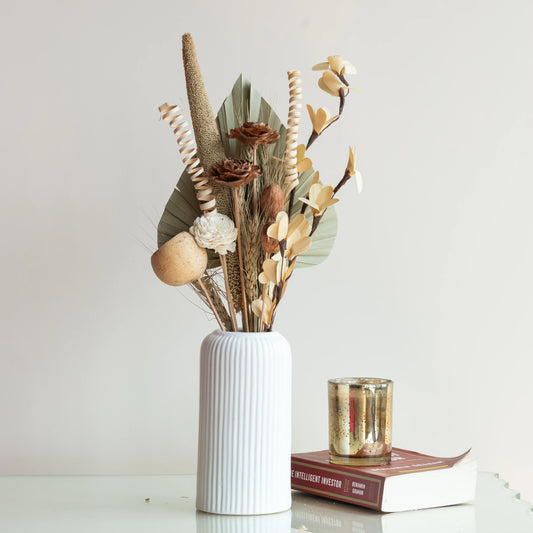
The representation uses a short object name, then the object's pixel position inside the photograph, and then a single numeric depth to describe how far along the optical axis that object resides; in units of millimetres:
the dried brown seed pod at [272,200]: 1425
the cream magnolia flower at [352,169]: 1452
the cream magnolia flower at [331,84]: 1467
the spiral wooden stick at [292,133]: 1432
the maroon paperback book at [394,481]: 1441
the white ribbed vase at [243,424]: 1406
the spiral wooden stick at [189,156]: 1424
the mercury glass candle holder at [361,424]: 1487
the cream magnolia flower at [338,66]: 1452
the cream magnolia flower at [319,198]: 1429
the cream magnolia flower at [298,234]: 1420
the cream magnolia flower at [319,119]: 1456
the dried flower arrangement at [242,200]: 1404
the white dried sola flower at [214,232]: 1403
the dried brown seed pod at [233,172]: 1384
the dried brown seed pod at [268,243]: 1419
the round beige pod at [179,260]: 1391
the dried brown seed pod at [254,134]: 1403
